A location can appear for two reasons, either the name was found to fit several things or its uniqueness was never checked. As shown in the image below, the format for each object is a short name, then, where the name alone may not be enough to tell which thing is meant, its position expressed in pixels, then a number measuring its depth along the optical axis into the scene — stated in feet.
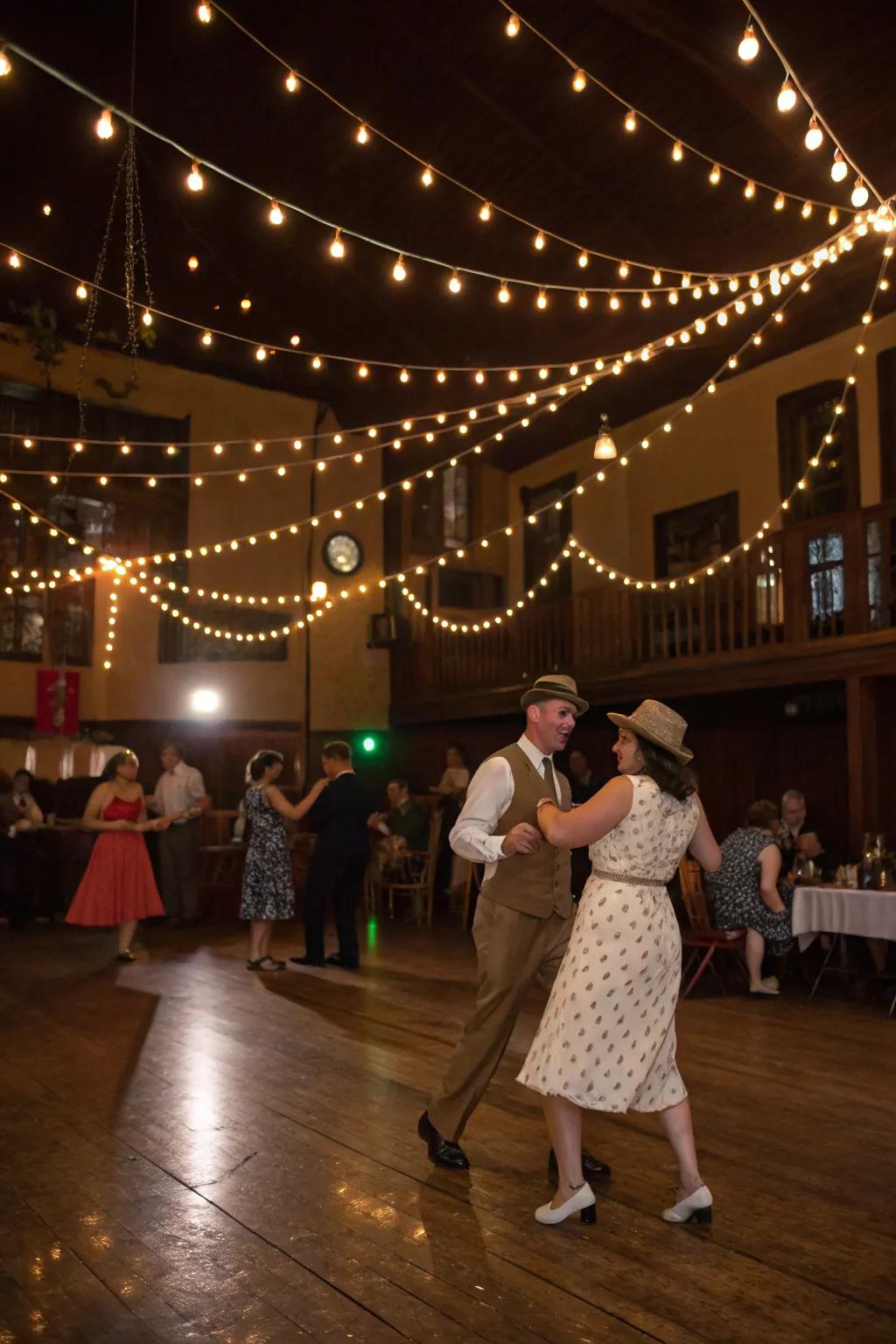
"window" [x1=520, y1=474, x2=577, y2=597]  46.42
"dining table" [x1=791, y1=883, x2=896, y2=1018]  22.47
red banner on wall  40.63
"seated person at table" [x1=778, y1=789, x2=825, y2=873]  27.53
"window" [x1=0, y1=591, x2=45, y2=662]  40.42
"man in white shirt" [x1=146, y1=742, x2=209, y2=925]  36.27
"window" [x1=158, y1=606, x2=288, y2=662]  43.60
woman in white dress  10.43
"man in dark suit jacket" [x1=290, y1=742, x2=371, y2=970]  25.93
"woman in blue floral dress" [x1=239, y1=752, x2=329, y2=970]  25.40
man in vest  12.03
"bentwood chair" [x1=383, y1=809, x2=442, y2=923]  37.06
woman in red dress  26.37
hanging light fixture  28.25
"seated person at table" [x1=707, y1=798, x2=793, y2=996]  23.81
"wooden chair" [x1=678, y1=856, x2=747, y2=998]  24.04
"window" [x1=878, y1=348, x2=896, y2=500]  33.76
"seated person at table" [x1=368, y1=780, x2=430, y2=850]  39.34
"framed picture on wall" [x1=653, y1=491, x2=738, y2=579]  39.34
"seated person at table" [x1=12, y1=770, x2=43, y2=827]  35.65
